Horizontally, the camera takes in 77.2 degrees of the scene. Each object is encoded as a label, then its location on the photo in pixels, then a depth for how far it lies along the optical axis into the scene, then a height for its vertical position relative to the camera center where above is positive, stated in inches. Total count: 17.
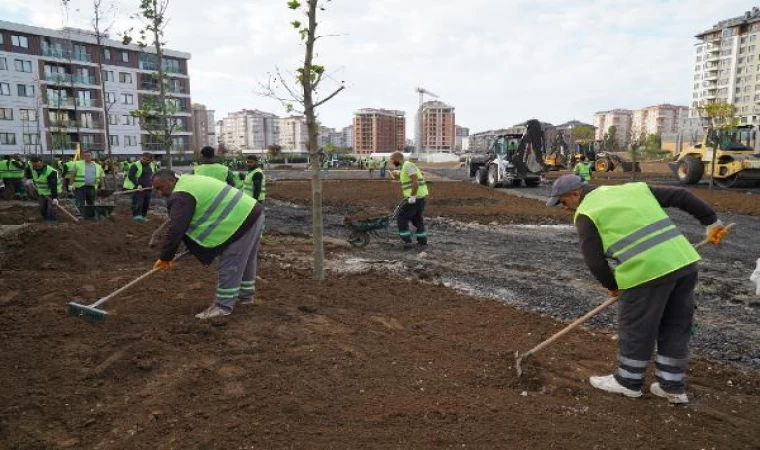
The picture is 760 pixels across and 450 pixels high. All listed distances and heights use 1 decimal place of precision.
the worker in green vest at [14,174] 598.6 -13.5
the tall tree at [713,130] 680.1 +43.4
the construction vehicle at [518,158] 778.2 +3.6
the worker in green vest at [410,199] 317.9 -25.4
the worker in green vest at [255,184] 323.6 -15.0
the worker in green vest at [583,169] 641.6 -12.4
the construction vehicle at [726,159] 695.1 -0.2
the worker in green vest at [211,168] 312.0 -3.9
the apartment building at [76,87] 1493.6 +267.2
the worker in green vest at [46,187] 411.2 -20.7
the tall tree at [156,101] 419.8 +54.7
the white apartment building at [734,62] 2967.5 +638.1
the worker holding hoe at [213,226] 159.8 -21.9
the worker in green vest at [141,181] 417.4 -16.1
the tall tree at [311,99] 195.6 +27.2
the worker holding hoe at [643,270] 116.6 -27.1
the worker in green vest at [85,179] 429.4 -14.6
